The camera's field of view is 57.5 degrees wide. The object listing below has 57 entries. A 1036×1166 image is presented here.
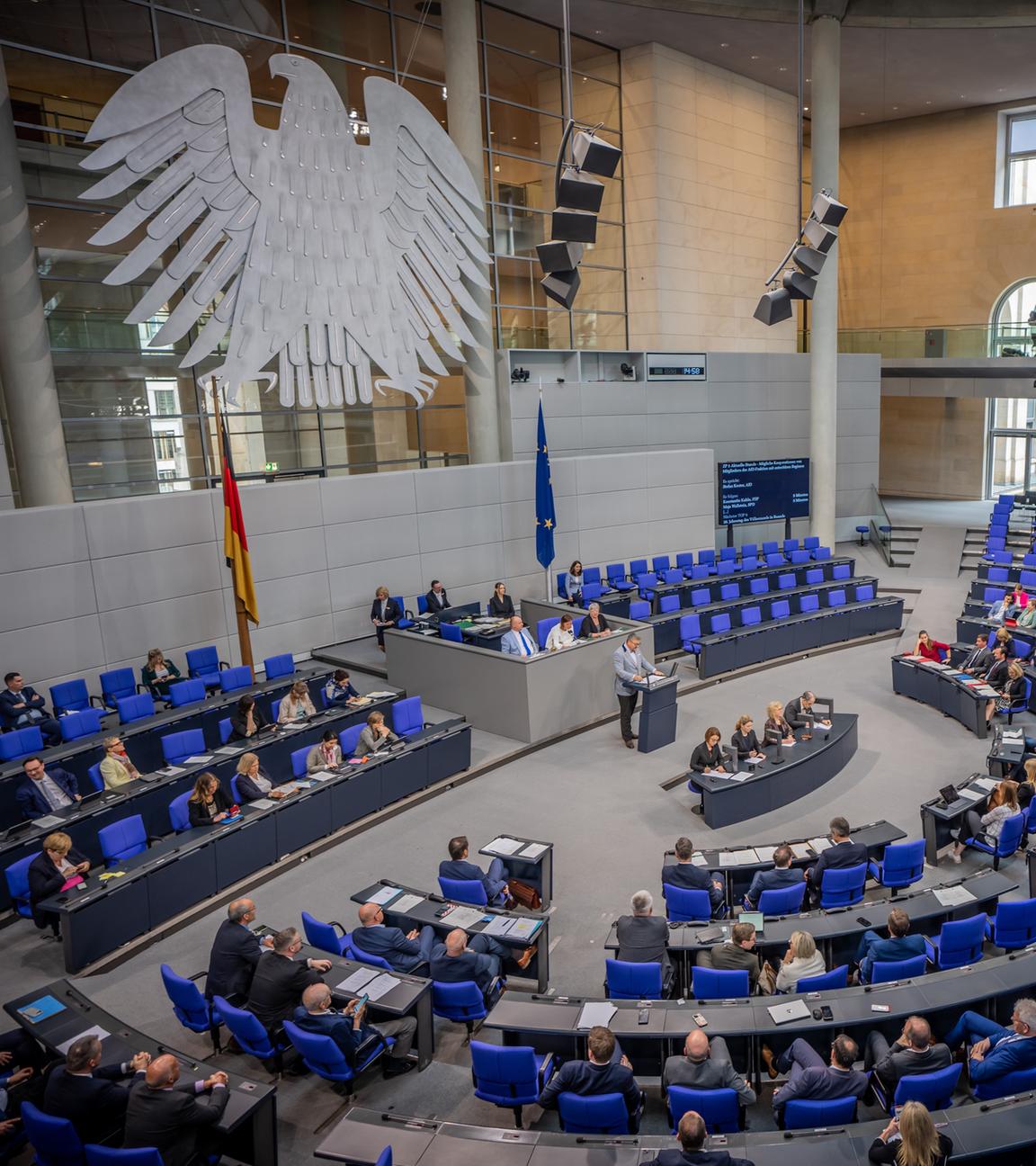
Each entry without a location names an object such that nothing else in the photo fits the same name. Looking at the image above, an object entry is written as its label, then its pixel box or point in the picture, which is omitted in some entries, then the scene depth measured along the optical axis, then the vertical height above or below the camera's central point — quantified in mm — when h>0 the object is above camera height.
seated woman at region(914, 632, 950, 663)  12727 -3492
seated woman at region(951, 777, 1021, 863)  8156 -3691
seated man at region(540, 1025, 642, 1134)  4793 -3371
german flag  11766 -1349
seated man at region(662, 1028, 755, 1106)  4848 -3409
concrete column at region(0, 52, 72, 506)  11586 +992
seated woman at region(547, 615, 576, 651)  11859 -2823
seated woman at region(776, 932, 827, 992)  5918 -3506
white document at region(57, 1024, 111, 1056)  5270 -3368
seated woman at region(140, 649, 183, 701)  11797 -3002
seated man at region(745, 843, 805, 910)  7168 -3606
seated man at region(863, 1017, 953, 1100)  4938 -3458
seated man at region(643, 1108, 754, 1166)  4105 -3216
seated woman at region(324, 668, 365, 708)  11039 -3125
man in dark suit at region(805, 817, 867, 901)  7375 -3548
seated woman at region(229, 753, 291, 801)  8531 -3189
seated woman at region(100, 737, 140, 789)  8812 -3077
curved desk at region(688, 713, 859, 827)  9195 -3830
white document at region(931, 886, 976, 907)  6758 -3634
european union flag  15625 -1649
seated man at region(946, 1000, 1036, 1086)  4855 -3427
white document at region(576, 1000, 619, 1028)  5434 -3501
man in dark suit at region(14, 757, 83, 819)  8289 -3106
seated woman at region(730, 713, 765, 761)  9680 -3464
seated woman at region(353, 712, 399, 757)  9719 -3266
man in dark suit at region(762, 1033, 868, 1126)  4781 -3440
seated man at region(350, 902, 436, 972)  6246 -3417
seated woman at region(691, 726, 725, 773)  9453 -3511
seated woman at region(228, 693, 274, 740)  9914 -3062
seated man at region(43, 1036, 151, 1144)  4664 -3218
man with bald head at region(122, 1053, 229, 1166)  4531 -3255
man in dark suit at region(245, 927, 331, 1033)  5676 -3336
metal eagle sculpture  12438 +2909
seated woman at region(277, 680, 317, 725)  10383 -3073
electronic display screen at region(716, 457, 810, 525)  20484 -2042
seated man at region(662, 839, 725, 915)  7148 -3536
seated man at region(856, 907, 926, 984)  6039 -3510
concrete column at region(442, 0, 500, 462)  15711 +4499
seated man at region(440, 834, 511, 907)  7195 -3447
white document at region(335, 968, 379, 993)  5809 -3436
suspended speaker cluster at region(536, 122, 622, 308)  10062 +2236
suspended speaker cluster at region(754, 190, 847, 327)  13734 +2026
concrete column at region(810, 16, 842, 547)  19000 +1666
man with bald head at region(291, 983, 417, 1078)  5309 -3366
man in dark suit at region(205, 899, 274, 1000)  5945 -3308
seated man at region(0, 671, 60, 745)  10320 -2942
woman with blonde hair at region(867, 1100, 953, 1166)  3936 -3095
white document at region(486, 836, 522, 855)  7809 -3566
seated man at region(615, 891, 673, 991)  6230 -3483
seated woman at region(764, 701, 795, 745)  9938 -3428
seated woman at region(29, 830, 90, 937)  7078 -3222
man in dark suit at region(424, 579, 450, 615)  15312 -2932
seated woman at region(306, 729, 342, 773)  9367 -3274
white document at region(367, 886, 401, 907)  6980 -3510
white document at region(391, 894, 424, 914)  6836 -3495
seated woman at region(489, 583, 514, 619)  14484 -2905
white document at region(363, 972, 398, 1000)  5777 -3455
